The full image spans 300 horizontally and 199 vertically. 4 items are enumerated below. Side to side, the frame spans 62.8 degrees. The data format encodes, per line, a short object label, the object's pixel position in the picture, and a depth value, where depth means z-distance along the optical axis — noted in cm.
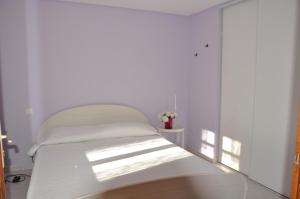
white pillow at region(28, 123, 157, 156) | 299
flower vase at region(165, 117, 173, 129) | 384
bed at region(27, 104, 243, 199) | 175
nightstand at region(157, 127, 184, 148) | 374
